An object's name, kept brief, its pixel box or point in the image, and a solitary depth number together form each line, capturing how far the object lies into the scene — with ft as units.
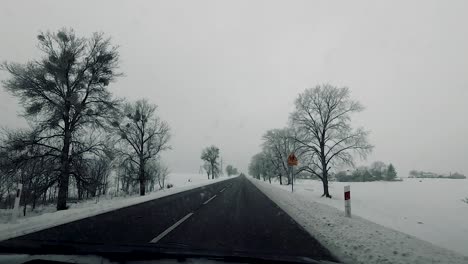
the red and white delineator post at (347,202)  27.73
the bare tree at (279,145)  144.25
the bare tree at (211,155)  237.25
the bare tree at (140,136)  77.77
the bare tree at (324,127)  68.39
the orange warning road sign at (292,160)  64.34
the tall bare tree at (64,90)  41.29
